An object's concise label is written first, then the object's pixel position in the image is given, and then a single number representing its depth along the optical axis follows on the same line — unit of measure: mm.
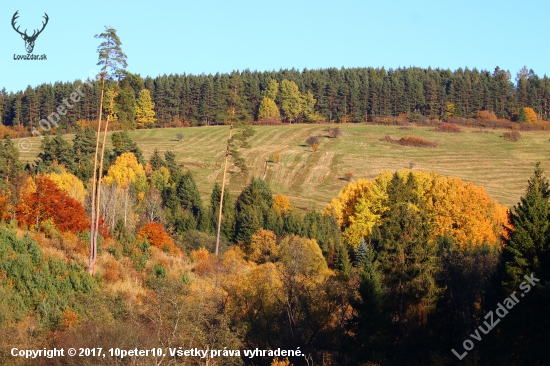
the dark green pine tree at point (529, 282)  25844
